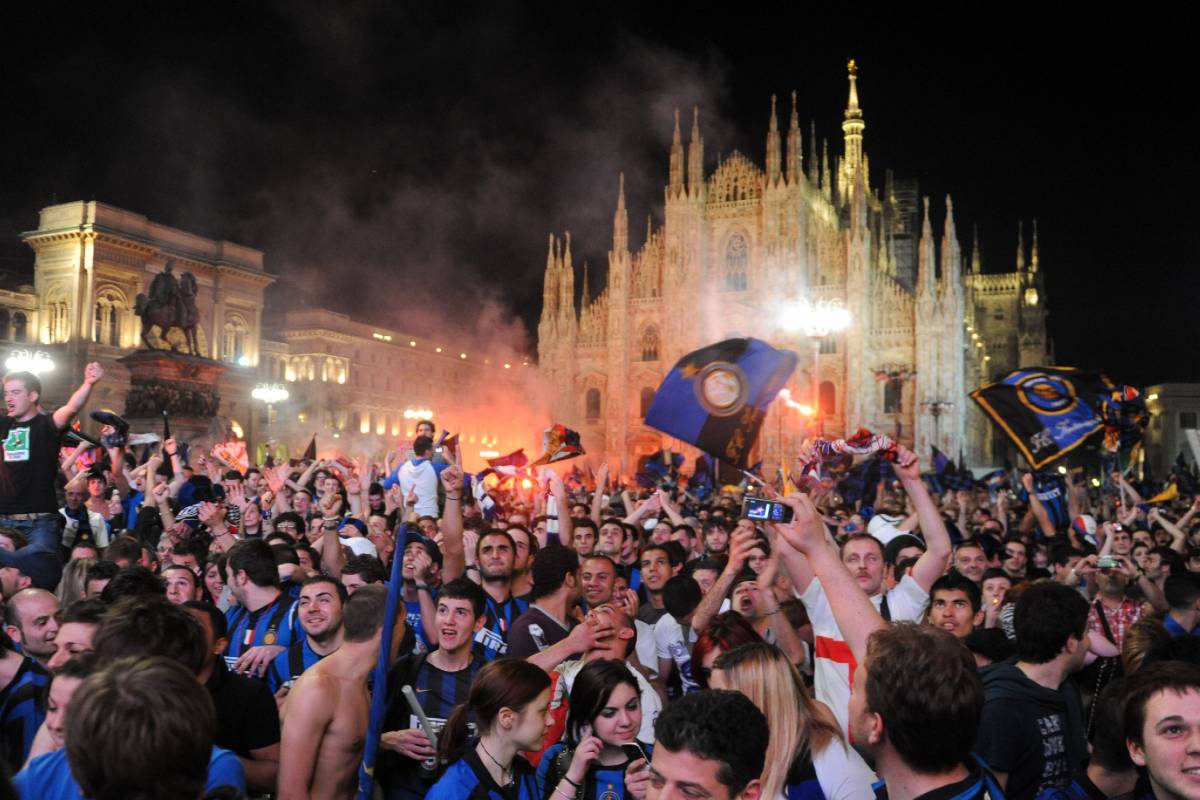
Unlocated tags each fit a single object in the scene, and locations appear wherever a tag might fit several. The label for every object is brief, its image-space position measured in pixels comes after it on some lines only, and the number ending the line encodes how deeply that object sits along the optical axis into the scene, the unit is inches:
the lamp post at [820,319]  714.8
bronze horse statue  919.0
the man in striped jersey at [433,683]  150.0
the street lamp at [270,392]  1690.5
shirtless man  142.5
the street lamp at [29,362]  1368.1
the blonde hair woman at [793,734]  126.3
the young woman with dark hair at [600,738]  129.7
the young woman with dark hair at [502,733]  130.0
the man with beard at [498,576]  238.8
